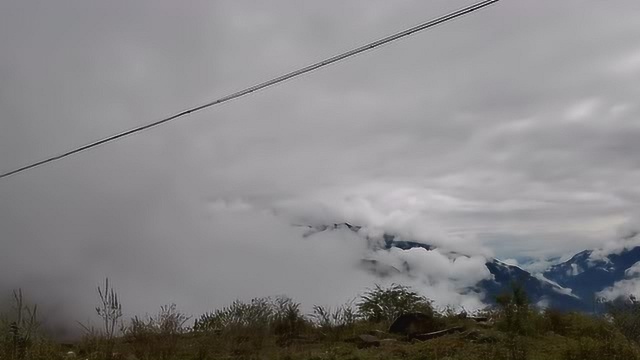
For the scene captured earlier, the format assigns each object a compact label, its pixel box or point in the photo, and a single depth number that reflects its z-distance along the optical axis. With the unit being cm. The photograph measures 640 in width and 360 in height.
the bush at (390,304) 1694
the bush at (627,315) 1141
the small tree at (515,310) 1223
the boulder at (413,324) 1419
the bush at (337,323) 1498
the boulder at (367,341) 1272
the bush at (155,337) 1166
